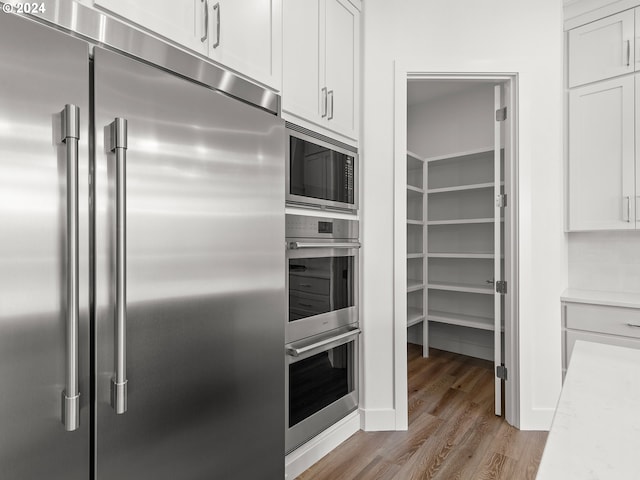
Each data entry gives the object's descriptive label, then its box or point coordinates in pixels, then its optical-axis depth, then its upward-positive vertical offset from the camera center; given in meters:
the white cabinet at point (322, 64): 1.69 +0.93
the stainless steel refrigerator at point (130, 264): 0.80 -0.07
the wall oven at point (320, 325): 1.67 -0.45
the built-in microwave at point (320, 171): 1.69 +0.36
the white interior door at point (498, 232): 2.33 +0.04
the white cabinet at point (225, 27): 1.12 +0.77
